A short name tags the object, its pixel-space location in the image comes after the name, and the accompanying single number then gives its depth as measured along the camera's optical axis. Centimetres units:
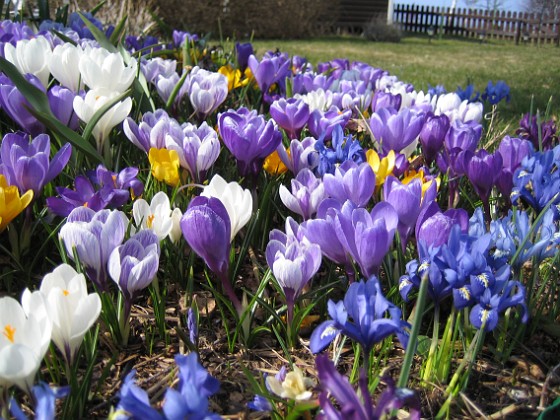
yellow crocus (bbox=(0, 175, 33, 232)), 41
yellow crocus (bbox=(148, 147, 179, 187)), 51
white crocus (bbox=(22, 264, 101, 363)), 31
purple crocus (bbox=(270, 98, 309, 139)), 65
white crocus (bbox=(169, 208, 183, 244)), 44
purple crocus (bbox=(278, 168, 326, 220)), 48
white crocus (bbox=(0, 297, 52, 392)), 27
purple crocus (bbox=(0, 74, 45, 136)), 56
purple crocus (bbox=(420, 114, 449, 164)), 66
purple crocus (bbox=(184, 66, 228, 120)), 69
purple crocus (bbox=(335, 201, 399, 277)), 38
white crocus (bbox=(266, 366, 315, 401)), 31
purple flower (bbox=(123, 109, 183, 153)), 55
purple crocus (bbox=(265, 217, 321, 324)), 38
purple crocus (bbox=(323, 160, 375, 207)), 47
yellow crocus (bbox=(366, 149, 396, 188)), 56
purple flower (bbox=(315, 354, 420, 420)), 26
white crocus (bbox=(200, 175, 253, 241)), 42
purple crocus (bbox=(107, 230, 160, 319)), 37
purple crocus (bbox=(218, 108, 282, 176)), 52
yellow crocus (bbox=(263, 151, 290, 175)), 58
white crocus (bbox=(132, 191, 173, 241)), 42
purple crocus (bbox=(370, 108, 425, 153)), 62
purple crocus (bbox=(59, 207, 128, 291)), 38
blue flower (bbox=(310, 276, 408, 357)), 31
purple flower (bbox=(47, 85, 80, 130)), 58
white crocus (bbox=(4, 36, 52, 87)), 65
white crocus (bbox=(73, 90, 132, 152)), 56
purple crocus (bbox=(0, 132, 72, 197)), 46
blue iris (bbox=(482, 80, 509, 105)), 112
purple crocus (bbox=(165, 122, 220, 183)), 52
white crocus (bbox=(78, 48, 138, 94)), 60
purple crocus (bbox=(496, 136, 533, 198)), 58
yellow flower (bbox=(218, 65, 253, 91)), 88
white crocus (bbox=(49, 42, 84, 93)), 65
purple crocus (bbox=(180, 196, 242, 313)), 37
